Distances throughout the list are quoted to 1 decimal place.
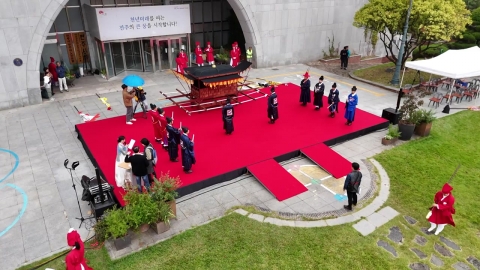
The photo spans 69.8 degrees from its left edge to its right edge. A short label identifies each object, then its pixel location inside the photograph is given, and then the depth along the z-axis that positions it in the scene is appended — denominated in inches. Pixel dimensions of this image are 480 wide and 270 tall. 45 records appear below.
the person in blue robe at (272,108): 498.8
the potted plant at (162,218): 305.3
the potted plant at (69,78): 721.6
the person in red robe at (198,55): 821.2
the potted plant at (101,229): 296.5
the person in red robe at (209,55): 837.8
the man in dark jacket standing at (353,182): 329.7
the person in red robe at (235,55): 837.2
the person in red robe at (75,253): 239.8
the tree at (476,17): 1144.7
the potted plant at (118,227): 285.1
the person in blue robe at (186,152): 372.5
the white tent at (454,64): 569.3
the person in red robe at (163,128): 427.8
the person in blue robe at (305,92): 571.2
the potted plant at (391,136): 476.1
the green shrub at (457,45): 1093.6
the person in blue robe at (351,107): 491.2
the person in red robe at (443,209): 307.6
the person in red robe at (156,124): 430.1
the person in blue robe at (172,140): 390.9
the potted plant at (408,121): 485.4
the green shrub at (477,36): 1105.2
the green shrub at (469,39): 1103.0
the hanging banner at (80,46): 789.9
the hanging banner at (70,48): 780.2
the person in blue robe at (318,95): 553.2
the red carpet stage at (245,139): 396.2
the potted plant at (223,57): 892.6
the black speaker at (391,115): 528.4
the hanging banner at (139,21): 710.5
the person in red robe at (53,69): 678.5
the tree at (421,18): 655.8
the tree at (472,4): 1464.1
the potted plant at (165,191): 308.0
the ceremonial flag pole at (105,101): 603.2
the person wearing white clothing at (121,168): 350.6
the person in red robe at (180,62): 768.3
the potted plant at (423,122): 489.7
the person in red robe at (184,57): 769.6
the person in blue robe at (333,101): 527.8
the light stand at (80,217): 316.0
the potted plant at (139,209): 292.3
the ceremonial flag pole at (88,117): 543.2
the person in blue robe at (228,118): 463.1
